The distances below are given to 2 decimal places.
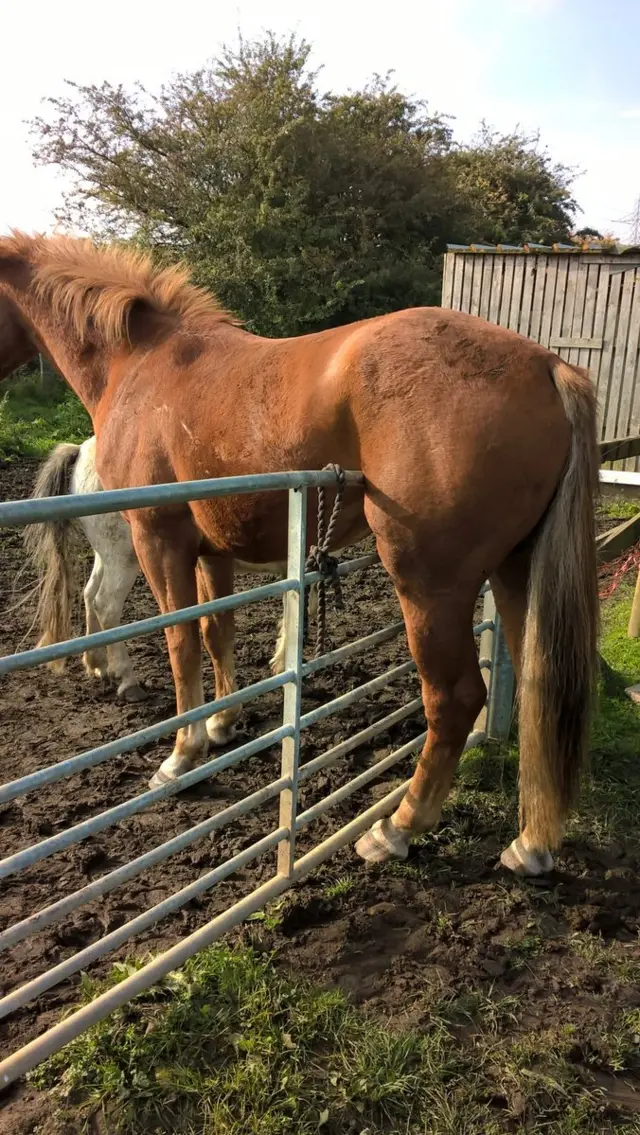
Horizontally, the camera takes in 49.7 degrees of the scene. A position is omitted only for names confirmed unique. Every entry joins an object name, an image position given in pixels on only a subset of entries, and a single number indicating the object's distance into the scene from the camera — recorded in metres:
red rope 5.17
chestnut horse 2.01
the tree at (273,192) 13.97
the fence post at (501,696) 3.26
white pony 4.01
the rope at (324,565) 2.09
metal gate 1.48
